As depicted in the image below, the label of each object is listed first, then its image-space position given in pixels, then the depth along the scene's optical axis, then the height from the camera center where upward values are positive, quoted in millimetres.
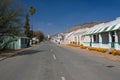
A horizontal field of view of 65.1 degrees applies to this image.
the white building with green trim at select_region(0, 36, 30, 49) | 17060 -288
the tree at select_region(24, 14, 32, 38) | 38280 +5226
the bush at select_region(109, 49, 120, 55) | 11323 -1336
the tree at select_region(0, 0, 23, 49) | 11965 +2925
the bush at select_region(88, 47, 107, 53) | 13920 -1298
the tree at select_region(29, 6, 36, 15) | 44602 +15048
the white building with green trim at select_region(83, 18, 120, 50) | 13617 +803
